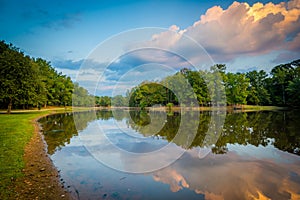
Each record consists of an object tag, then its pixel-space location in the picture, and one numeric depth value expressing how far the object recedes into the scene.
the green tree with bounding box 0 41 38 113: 31.89
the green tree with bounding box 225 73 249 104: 68.88
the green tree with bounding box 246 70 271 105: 77.12
